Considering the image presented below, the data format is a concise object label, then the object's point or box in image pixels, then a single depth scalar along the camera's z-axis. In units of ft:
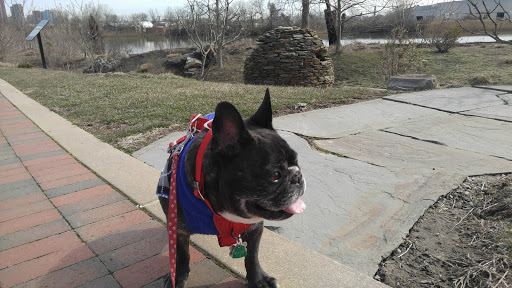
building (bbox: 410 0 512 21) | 47.76
